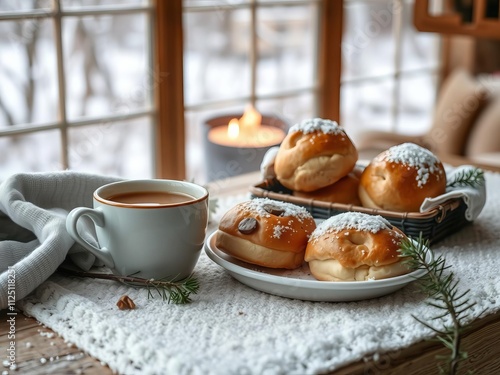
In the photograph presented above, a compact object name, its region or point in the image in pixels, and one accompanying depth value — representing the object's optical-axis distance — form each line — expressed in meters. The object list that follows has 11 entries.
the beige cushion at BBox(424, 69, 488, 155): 2.68
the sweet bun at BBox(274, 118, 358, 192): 1.04
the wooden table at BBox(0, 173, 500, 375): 0.74
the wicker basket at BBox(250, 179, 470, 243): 1.02
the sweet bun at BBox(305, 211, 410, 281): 0.84
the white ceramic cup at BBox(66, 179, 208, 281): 0.85
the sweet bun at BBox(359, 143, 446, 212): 1.03
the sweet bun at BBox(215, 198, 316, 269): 0.88
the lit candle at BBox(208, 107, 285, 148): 1.75
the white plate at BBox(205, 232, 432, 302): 0.83
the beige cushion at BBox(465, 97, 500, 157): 2.57
